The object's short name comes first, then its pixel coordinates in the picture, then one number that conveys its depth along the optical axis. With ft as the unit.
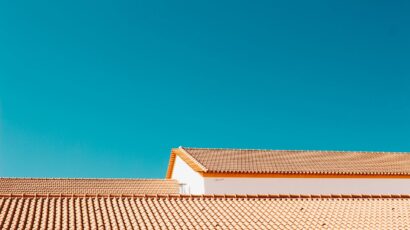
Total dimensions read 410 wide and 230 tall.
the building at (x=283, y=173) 61.36
